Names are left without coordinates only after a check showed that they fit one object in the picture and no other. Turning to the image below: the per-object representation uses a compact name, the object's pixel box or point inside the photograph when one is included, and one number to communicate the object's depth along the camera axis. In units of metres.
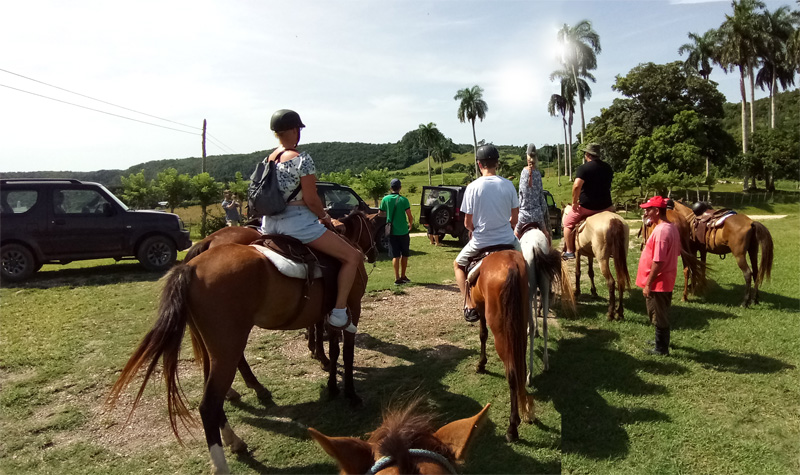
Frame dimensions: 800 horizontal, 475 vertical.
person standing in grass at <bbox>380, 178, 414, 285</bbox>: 8.67
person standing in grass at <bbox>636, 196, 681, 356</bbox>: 4.82
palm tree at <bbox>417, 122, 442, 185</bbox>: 63.34
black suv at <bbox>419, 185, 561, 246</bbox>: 14.73
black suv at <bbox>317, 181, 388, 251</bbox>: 12.66
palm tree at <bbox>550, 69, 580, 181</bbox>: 46.78
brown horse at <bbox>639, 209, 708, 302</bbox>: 6.49
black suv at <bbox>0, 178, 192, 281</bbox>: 9.17
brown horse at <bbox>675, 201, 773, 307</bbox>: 6.75
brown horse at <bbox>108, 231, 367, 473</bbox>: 2.82
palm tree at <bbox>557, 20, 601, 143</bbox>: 38.44
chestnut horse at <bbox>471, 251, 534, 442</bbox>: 3.50
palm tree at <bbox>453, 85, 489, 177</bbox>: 55.12
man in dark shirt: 6.87
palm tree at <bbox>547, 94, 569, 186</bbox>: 54.38
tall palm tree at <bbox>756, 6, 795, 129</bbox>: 36.81
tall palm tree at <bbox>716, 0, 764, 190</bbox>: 35.28
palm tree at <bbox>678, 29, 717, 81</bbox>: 42.92
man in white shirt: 4.29
